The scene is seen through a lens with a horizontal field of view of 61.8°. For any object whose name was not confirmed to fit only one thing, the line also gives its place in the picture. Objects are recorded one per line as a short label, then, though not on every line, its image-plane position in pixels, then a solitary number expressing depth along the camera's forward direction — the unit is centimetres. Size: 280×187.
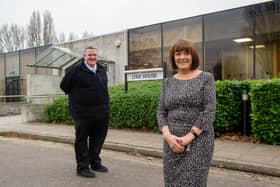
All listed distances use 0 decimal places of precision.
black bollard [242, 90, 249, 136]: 548
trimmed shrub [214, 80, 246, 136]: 558
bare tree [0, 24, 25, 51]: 3069
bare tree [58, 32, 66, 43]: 3402
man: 368
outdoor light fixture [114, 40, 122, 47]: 1256
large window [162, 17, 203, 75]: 1051
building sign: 664
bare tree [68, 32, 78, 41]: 3757
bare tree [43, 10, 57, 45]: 2957
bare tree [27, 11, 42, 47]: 2933
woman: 197
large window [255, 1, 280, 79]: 931
